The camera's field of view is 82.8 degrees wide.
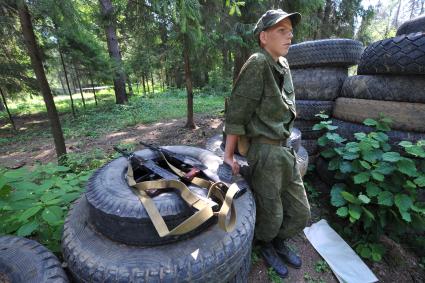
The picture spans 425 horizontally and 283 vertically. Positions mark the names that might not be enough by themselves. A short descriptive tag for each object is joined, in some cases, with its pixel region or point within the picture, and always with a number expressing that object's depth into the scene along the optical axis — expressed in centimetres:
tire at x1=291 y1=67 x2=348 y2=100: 361
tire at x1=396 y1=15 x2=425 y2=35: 335
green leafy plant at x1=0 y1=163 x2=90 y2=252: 169
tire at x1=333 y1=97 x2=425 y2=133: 268
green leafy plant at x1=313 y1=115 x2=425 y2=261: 236
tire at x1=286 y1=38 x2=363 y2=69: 346
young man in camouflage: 173
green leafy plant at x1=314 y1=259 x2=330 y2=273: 233
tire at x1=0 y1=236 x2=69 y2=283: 135
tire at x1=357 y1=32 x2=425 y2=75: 257
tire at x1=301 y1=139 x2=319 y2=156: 382
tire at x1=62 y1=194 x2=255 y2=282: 127
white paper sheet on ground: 230
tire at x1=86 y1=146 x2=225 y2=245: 140
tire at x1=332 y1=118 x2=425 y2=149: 269
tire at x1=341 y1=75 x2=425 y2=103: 270
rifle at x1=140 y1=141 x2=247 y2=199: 175
